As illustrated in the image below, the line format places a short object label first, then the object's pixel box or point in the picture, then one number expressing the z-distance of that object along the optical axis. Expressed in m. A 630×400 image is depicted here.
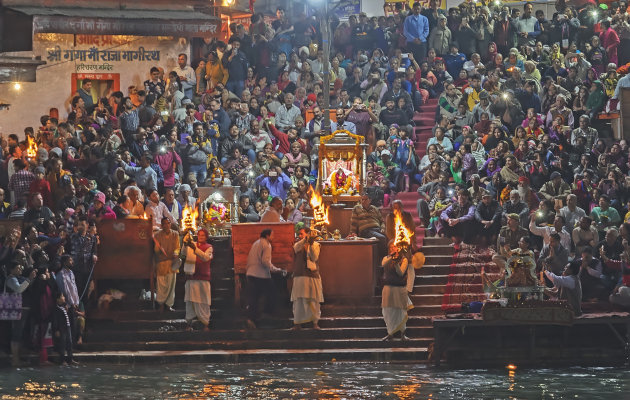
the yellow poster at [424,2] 39.02
